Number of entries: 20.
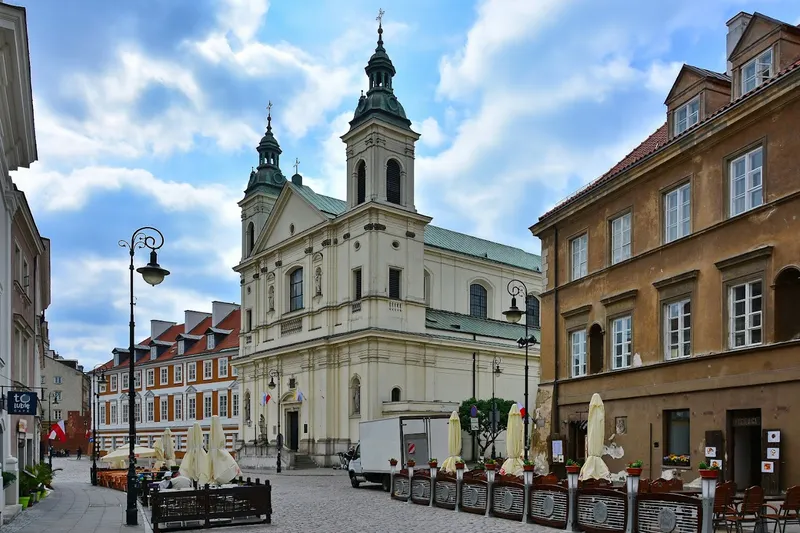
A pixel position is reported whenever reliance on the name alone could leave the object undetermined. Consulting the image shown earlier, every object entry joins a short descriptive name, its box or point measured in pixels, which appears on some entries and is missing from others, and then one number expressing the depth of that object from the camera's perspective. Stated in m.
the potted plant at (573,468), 16.45
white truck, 29.81
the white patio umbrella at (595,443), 18.97
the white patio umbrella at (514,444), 22.89
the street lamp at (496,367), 54.69
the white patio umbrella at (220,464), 20.42
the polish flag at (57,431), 38.34
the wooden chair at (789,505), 13.63
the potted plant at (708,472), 12.84
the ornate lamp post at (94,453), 36.34
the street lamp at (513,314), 25.28
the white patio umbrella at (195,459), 20.67
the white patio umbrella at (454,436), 26.69
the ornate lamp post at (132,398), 18.67
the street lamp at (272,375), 53.34
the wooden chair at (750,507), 13.48
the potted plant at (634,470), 14.69
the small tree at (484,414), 44.83
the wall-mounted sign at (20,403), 18.34
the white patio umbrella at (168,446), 37.42
